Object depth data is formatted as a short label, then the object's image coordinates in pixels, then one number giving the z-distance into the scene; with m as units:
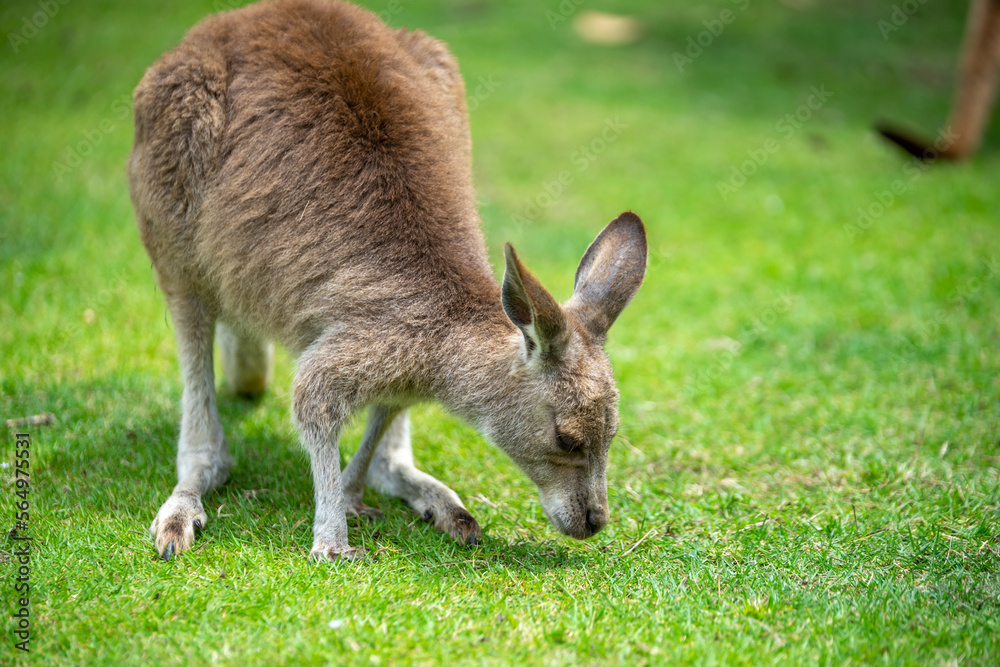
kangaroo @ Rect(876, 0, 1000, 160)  8.84
